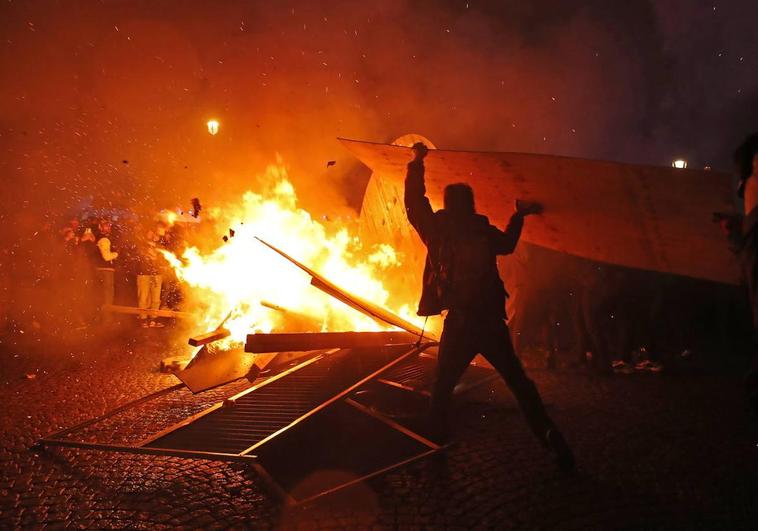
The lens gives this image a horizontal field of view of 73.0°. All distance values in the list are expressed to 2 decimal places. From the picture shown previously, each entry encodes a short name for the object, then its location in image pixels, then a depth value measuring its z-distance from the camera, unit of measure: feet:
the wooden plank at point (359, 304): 18.40
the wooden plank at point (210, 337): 19.12
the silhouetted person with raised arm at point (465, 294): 12.38
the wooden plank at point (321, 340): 16.60
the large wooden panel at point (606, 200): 12.37
